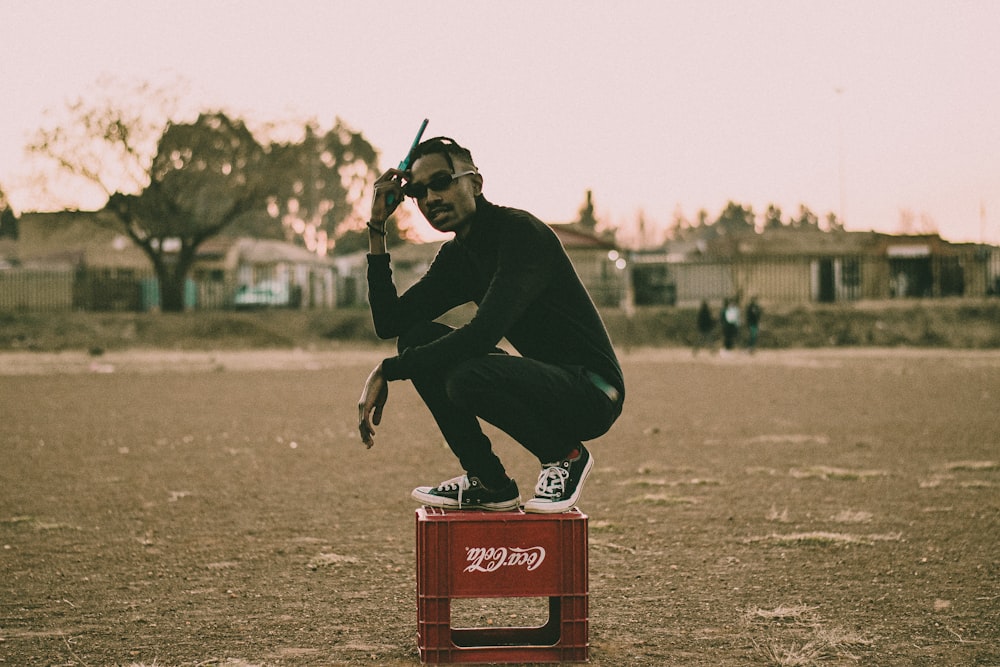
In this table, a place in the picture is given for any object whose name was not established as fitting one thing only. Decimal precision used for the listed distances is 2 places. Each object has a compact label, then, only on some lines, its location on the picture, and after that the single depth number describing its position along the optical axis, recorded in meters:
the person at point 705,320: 33.41
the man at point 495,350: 3.95
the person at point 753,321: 32.62
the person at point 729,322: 32.66
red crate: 4.05
